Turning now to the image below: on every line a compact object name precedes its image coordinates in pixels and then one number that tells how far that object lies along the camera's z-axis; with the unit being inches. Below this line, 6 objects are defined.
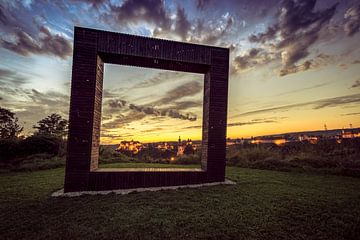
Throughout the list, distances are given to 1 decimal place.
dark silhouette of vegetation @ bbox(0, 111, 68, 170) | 379.6
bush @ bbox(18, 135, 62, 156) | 427.5
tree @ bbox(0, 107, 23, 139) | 522.8
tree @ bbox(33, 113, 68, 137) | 628.1
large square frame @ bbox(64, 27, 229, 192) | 202.8
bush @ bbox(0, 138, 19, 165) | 398.0
